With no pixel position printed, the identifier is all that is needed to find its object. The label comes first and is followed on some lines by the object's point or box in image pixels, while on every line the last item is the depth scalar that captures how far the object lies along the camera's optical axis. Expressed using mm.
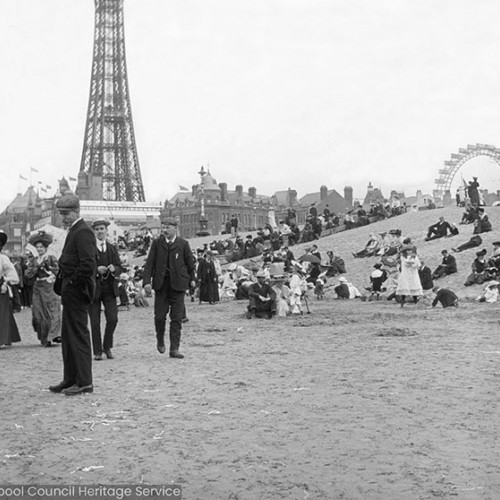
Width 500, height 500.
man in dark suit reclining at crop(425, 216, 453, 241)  30578
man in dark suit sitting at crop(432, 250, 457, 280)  23531
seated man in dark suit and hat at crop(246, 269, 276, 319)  16516
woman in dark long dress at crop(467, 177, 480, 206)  36406
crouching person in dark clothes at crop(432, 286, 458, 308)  17812
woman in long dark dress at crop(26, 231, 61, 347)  11406
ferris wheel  69062
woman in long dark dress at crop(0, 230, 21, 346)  10703
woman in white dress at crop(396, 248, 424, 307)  18688
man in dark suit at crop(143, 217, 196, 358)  9617
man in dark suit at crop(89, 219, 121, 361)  9469
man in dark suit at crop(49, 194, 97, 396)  7234
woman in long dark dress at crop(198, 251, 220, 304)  23125
